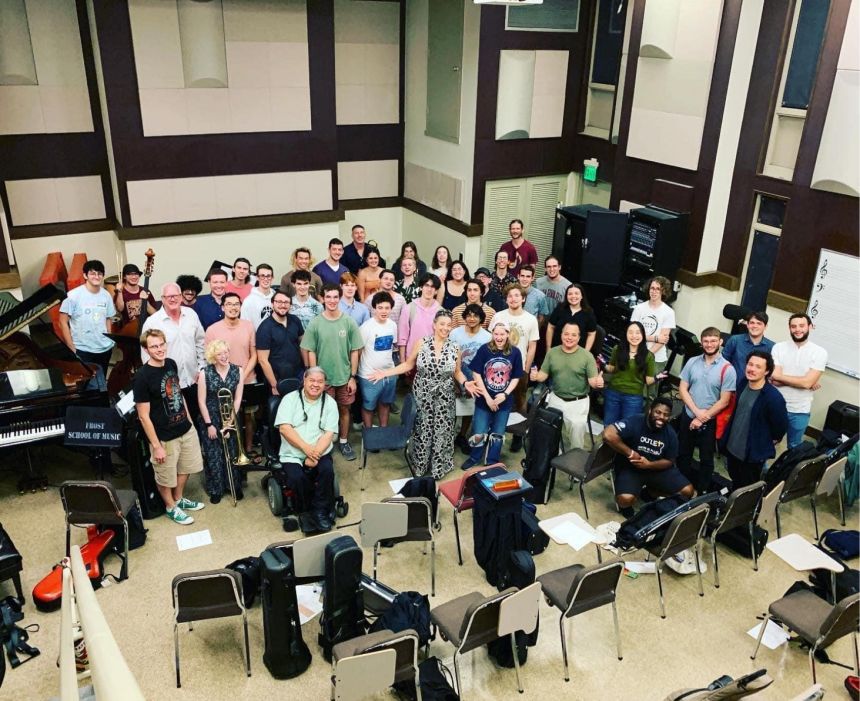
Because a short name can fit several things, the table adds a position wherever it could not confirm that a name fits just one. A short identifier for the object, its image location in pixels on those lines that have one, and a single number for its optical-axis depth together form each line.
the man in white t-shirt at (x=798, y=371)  6.29
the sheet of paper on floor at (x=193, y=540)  5.65
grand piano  5.58
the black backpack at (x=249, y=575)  4.94
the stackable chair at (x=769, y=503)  5.42
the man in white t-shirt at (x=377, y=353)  6.58
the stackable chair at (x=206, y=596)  4.27
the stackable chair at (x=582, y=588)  4.46
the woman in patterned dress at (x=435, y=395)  6.36
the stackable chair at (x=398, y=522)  4.98
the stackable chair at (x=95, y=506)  5.09
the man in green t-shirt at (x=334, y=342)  6.38
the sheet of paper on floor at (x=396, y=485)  6.48
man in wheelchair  5.67
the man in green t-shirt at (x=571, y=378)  6.54
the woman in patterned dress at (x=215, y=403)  5.81
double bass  6.59
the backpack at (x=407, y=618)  4.52
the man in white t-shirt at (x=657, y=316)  7.14
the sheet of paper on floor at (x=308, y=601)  5.04
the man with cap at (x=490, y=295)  7.72
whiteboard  6.91
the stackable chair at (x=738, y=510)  5.29
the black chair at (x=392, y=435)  6.30
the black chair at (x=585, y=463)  6.03
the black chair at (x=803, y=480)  5.68
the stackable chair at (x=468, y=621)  4.19
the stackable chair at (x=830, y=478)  5.82
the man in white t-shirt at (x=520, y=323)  6.88
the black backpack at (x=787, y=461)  5.97
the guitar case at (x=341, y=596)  4.40
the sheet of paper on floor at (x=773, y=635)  4.94
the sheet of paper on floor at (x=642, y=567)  5.55
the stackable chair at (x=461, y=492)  5.56
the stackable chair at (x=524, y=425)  6.59
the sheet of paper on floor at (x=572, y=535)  4.89
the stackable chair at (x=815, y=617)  4.28
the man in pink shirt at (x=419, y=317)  6.83
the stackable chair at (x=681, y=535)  5.02
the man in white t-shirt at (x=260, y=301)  6.96
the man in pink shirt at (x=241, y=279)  7.34
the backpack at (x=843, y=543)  5.74
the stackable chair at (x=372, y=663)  3.78
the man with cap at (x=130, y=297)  7.19
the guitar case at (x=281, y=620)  4.35
